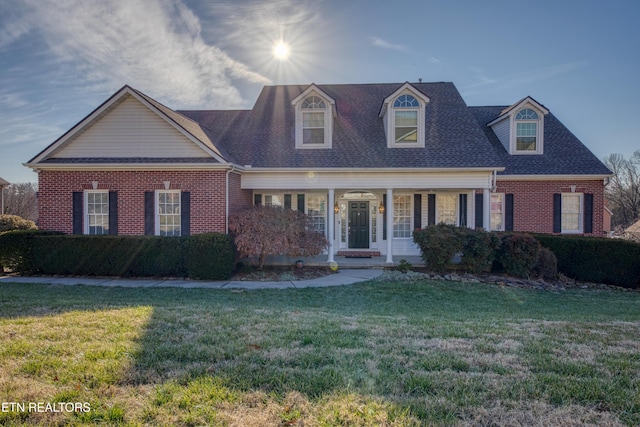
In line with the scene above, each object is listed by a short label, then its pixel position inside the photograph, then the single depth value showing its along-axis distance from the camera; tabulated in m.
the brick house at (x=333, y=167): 12.20
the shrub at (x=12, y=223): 15.36
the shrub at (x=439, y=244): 11.64
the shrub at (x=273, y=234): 11.33
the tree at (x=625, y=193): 40.81
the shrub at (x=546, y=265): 11.67
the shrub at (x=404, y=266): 12.21
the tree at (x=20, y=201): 37.95
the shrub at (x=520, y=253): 11.50
